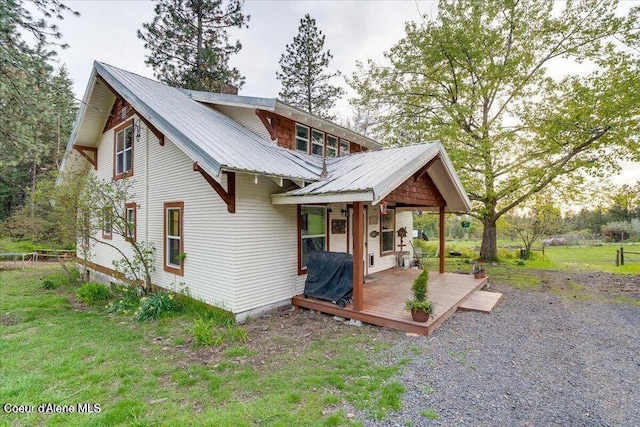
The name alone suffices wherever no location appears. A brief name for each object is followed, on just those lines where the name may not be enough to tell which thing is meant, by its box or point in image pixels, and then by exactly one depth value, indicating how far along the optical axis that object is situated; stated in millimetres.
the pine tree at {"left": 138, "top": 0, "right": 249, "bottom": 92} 15273
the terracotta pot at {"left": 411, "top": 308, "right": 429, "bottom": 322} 5336
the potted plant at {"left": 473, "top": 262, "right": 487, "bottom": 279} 9164
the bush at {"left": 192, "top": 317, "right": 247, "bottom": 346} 5027
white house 5863
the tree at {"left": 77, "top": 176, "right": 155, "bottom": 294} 7531
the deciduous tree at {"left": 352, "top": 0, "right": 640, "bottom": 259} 11109
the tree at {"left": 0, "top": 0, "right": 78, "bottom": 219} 6305
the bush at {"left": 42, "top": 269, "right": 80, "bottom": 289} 10133
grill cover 6262
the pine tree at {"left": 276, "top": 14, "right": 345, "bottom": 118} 19281
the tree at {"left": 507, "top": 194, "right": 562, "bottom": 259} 13840
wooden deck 5566
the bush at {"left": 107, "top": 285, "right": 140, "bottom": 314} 7234
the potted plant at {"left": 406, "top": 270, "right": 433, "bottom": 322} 5324
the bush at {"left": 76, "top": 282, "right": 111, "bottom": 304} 8141
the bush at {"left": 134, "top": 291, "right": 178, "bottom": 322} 6520
